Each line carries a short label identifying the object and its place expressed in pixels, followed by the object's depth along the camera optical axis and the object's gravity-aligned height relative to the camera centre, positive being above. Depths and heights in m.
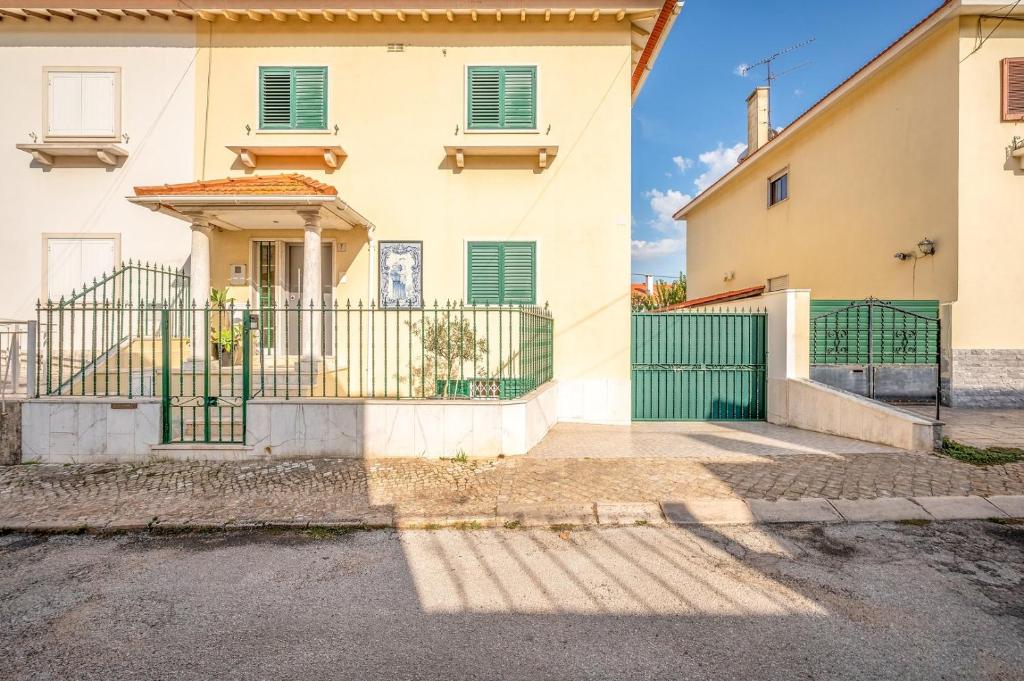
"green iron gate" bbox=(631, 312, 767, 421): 9.77 -0.46
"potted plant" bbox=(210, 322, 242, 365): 8.66 -0.04
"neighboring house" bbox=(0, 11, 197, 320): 10.02 +3.74
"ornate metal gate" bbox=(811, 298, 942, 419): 9.84 +0.00
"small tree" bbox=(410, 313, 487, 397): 8.48 -0.13
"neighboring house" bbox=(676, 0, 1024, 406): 9.86 +3.21
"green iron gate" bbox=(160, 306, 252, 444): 6.59 -0.84
